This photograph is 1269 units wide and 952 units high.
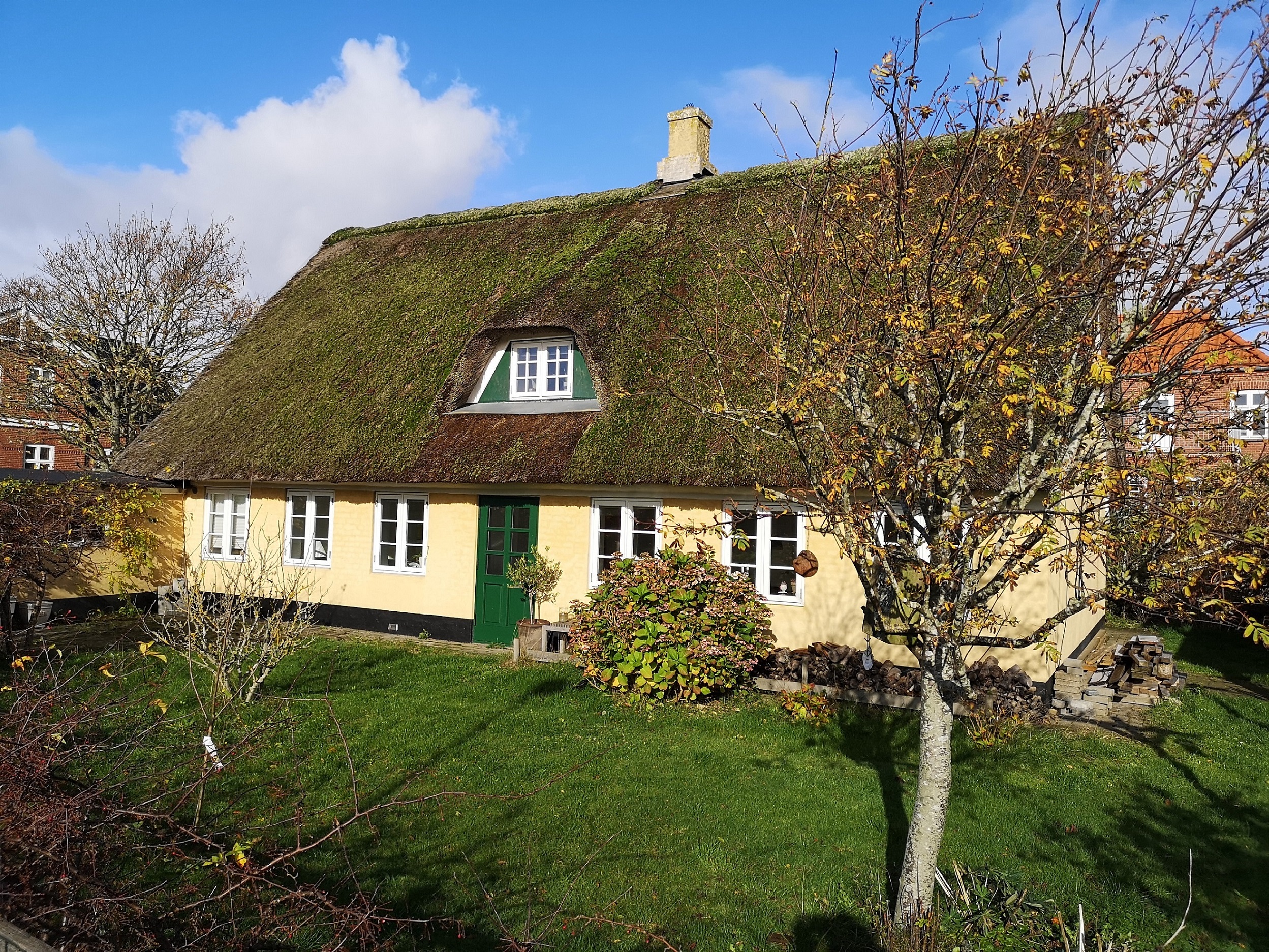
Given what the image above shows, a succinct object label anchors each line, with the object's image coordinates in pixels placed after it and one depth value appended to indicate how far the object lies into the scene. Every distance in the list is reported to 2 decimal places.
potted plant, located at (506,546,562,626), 11.05
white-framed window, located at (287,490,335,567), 13.59
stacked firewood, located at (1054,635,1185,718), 8.84
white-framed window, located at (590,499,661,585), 10.98
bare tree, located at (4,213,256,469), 20.81
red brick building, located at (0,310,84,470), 20.62
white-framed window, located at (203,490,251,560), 14.47
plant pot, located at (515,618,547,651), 10.74
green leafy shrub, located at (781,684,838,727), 4.77
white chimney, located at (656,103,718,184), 15.18
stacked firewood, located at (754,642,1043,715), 8.50
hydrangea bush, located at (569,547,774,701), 8.47
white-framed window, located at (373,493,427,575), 12.80
